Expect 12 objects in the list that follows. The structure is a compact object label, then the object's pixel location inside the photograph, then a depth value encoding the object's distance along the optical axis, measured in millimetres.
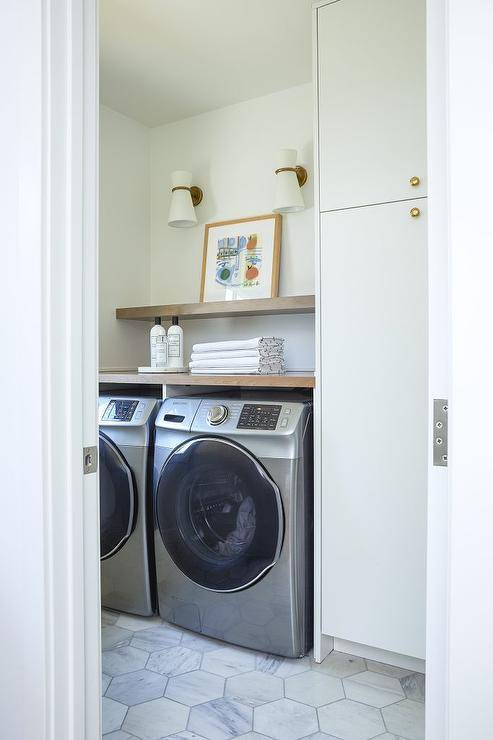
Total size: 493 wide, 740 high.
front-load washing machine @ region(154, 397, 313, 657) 1946
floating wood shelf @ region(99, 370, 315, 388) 1977
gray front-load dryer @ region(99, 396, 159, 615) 2256
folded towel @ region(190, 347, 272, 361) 2152
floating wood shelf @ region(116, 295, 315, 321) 2293
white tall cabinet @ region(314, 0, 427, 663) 1830
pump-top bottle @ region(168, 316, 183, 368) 2529
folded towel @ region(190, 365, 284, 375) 2154
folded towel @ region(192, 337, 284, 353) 2156
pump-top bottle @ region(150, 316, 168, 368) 2500
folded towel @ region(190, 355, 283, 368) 2146
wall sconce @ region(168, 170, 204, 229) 2787
